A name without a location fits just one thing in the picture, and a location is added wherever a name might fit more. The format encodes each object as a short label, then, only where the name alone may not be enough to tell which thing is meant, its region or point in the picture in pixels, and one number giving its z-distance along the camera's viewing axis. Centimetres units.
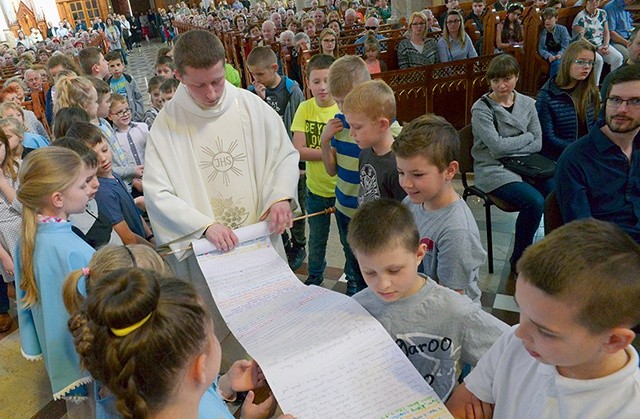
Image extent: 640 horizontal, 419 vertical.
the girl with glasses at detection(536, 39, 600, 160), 356
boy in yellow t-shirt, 310
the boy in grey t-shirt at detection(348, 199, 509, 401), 140
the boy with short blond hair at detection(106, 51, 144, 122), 589
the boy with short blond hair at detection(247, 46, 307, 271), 403
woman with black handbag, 326
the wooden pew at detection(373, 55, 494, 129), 552
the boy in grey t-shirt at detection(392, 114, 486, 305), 177
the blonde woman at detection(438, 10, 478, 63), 637
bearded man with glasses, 236
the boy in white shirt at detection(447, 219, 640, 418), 96
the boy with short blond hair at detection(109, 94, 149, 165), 385
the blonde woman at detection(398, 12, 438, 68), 646
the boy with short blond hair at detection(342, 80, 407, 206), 215
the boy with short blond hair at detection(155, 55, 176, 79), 567
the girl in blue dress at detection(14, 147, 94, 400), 187
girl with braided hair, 99
